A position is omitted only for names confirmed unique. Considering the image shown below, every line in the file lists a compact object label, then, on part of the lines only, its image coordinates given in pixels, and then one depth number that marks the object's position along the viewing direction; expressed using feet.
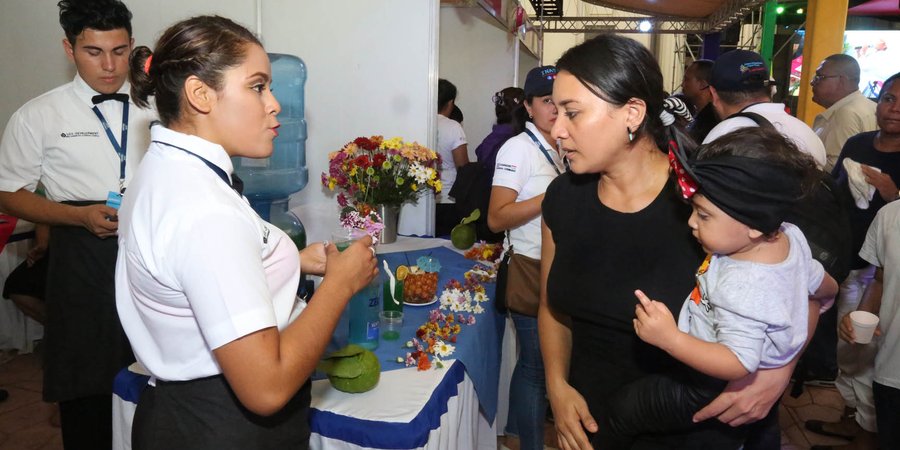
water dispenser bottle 10.28
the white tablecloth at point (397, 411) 5.20
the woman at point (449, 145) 16.03
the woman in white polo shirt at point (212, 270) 3.12
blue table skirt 6.65
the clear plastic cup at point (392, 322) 7.14
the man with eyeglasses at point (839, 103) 14.15
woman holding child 4.49
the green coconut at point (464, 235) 10.71
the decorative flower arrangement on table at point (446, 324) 6.32
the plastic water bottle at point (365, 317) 6.37
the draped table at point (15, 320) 12.85
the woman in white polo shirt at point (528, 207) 7.38
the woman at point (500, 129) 11.80
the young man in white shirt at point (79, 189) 6.88
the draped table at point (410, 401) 5.22
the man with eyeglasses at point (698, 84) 14.60
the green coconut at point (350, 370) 5.51
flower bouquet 10.37
